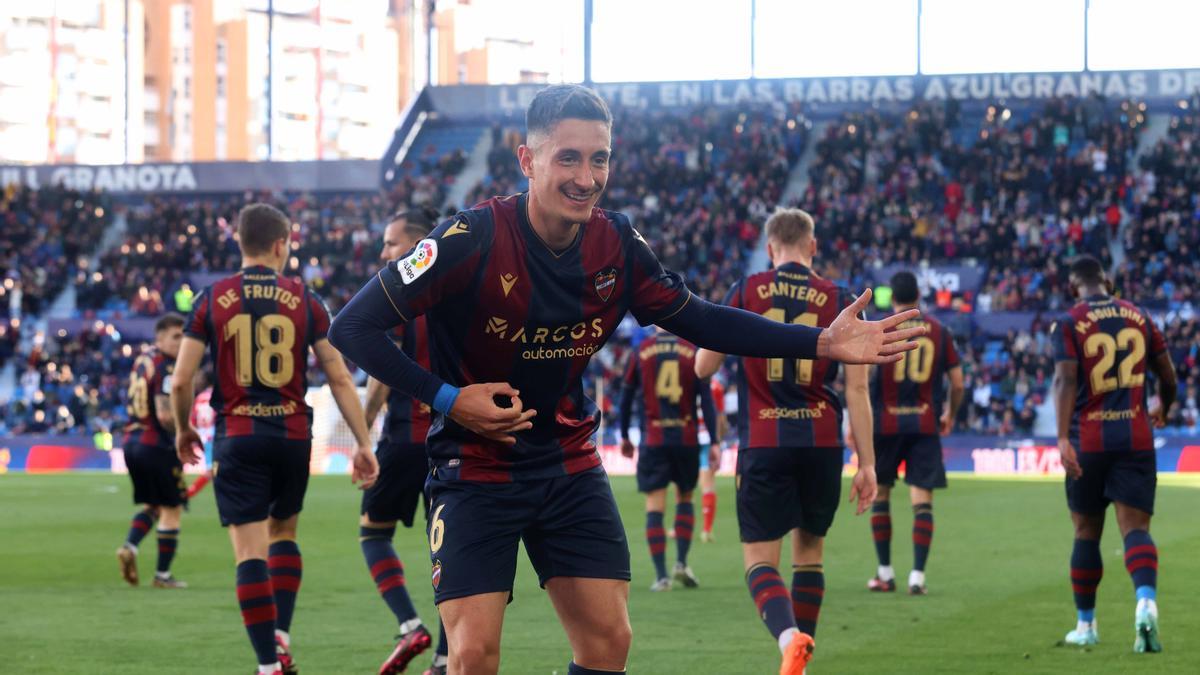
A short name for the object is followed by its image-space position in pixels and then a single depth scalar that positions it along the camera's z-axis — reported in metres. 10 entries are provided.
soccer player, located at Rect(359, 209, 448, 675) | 8.23
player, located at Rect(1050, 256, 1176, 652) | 8.68
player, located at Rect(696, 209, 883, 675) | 7.75
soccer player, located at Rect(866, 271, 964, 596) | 12.34
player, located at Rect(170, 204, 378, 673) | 7.64
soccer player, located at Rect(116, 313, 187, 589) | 12.79
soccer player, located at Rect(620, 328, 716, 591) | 13.02
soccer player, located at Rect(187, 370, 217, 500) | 28.30
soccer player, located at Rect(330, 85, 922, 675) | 4.74
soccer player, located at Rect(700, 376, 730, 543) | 14.63
